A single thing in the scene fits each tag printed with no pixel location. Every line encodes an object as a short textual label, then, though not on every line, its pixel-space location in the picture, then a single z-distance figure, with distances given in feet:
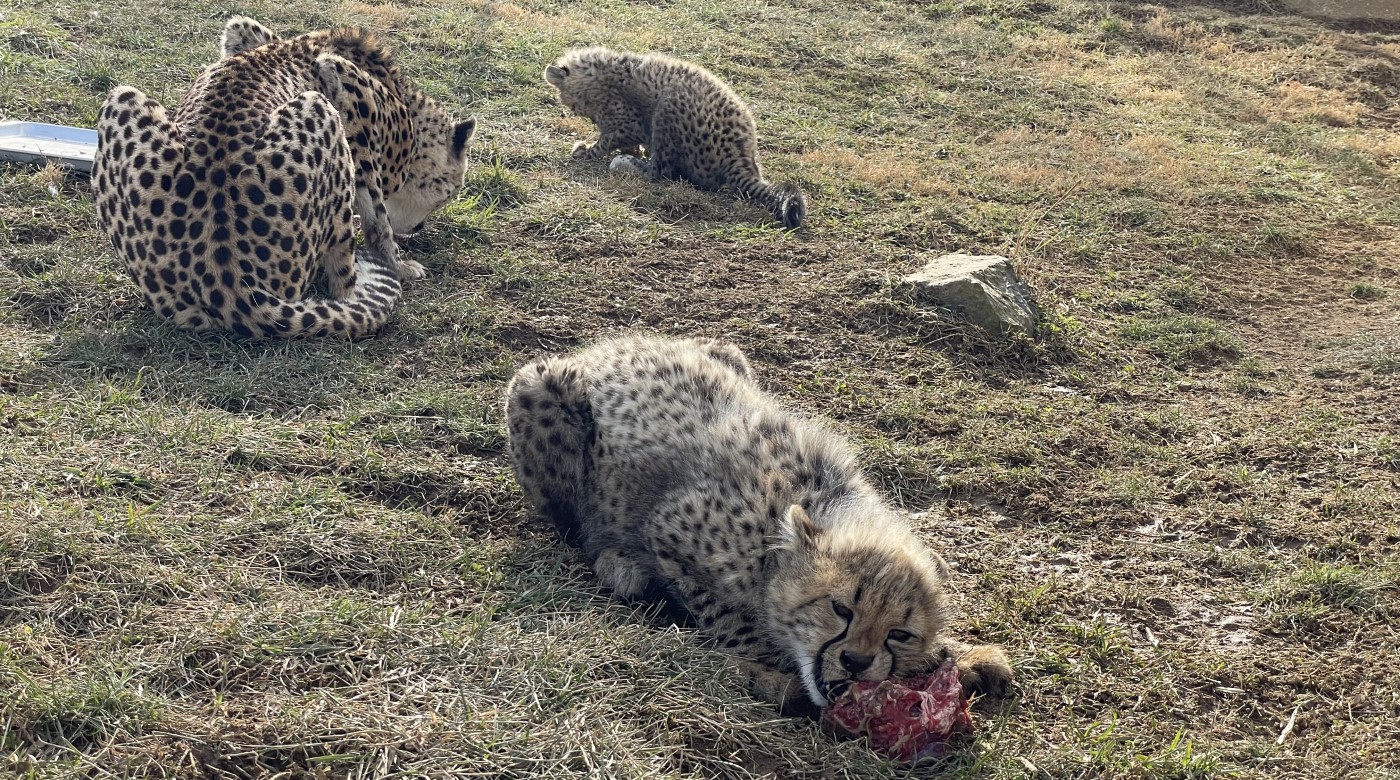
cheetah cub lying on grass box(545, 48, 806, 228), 22.86
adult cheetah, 14.73
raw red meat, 9.27
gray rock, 17.54
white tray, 18.28
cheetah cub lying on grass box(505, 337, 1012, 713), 9.66
